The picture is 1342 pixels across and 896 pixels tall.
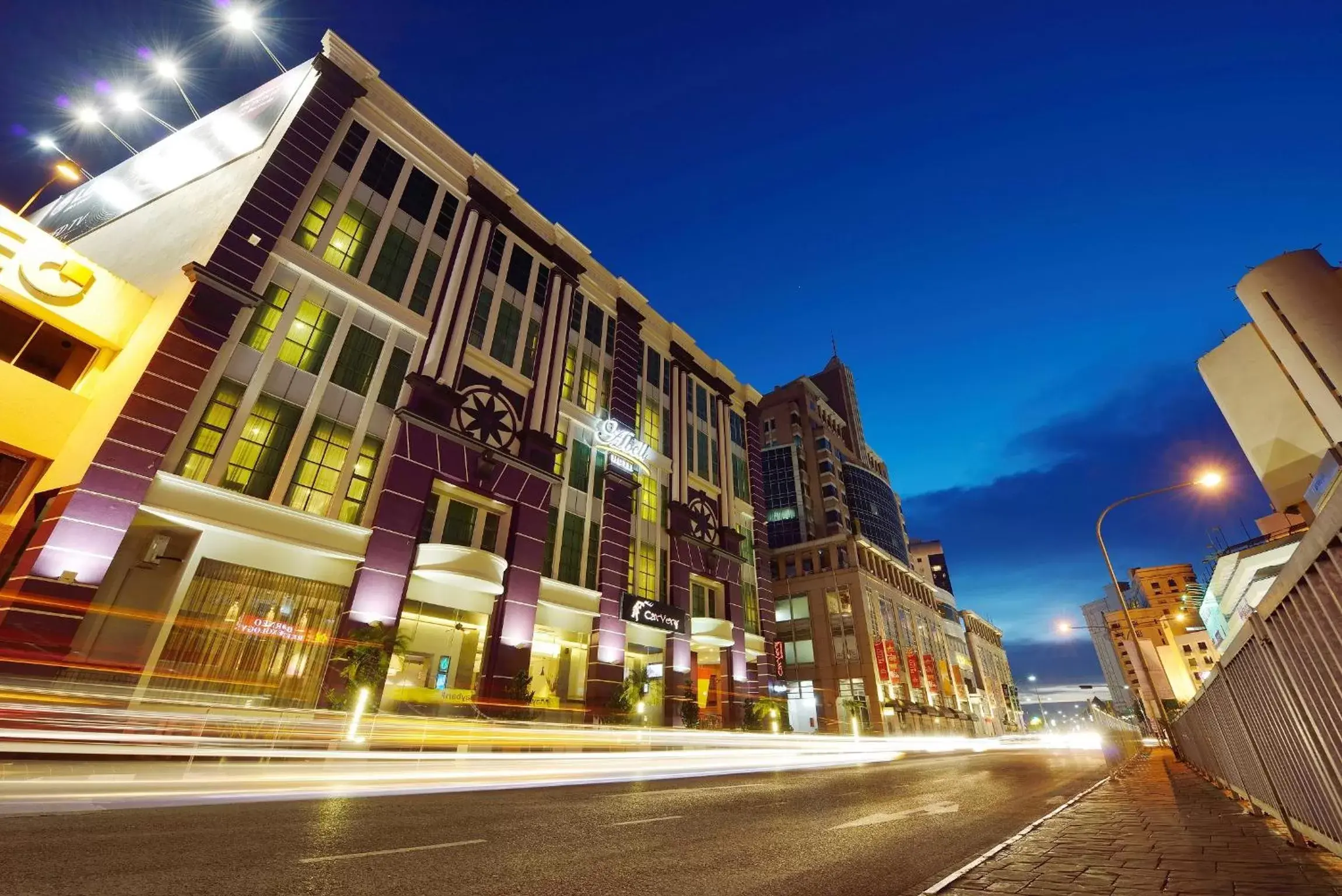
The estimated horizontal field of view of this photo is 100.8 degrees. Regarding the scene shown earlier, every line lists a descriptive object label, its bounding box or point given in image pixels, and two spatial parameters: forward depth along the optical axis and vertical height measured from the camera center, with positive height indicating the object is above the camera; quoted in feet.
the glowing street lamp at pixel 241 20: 63.26 +74.09
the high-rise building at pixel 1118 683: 597.93 +59.87
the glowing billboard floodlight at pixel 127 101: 72.54 +72.79
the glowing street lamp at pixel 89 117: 81.92 +80.65
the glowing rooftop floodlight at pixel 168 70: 71.00 +75.10
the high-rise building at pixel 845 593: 171.94 +45.97
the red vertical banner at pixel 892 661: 177.14 +22.10
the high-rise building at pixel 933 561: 403.34 +116.42
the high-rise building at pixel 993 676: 280.72 +31.95
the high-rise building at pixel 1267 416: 117.80 +65.94
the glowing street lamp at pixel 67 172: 65.36 +58.38
